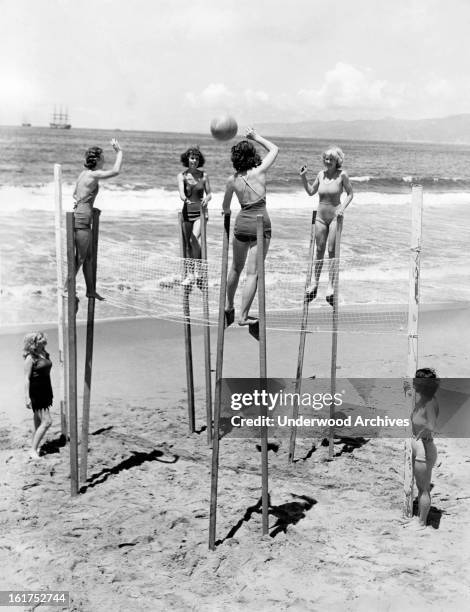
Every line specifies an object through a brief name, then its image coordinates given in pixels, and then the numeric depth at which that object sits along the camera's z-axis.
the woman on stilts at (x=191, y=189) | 8.62
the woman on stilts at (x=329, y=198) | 7.70
